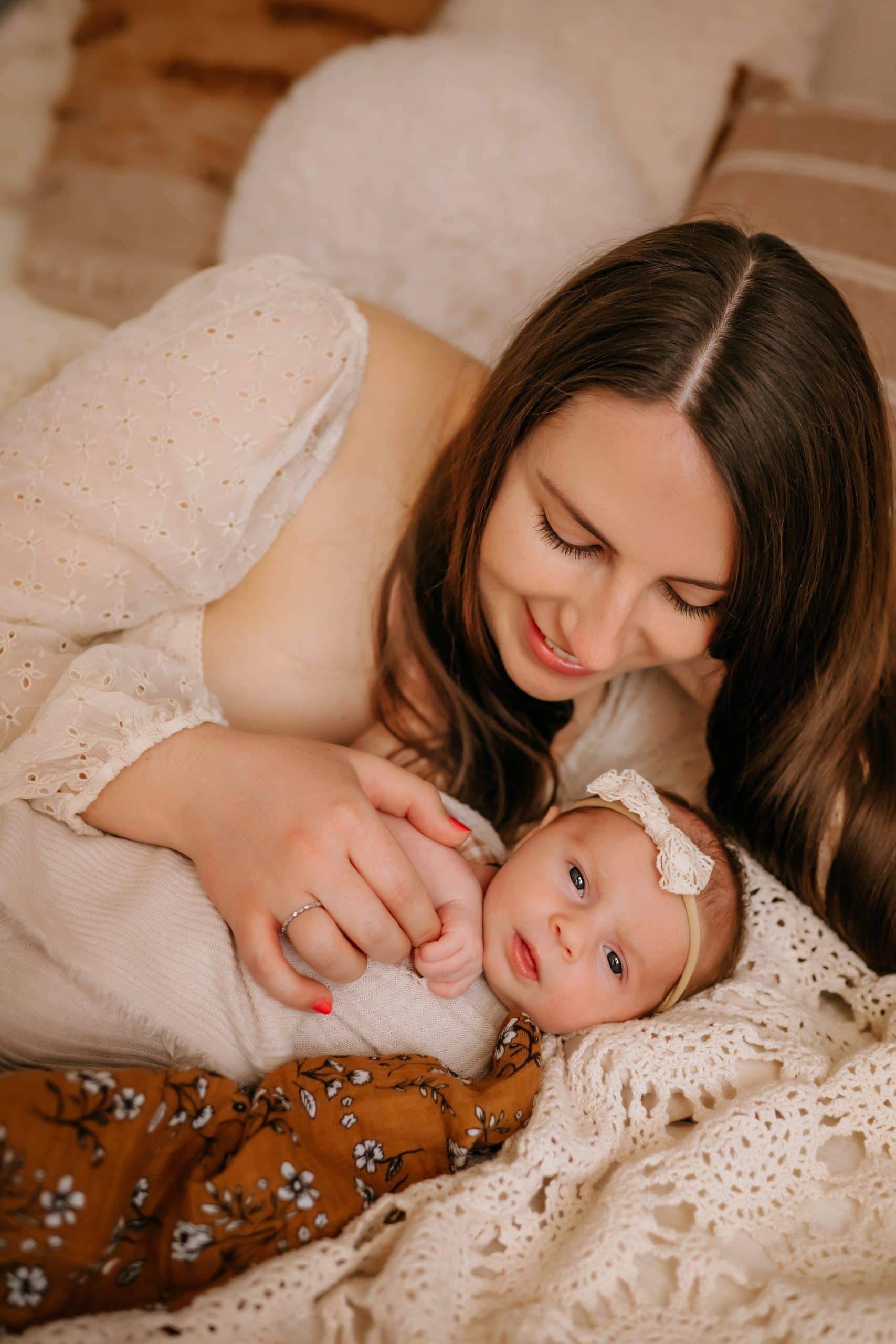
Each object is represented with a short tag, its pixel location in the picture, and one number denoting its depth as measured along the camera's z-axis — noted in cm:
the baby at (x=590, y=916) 124
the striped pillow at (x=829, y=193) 159
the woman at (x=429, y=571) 110
